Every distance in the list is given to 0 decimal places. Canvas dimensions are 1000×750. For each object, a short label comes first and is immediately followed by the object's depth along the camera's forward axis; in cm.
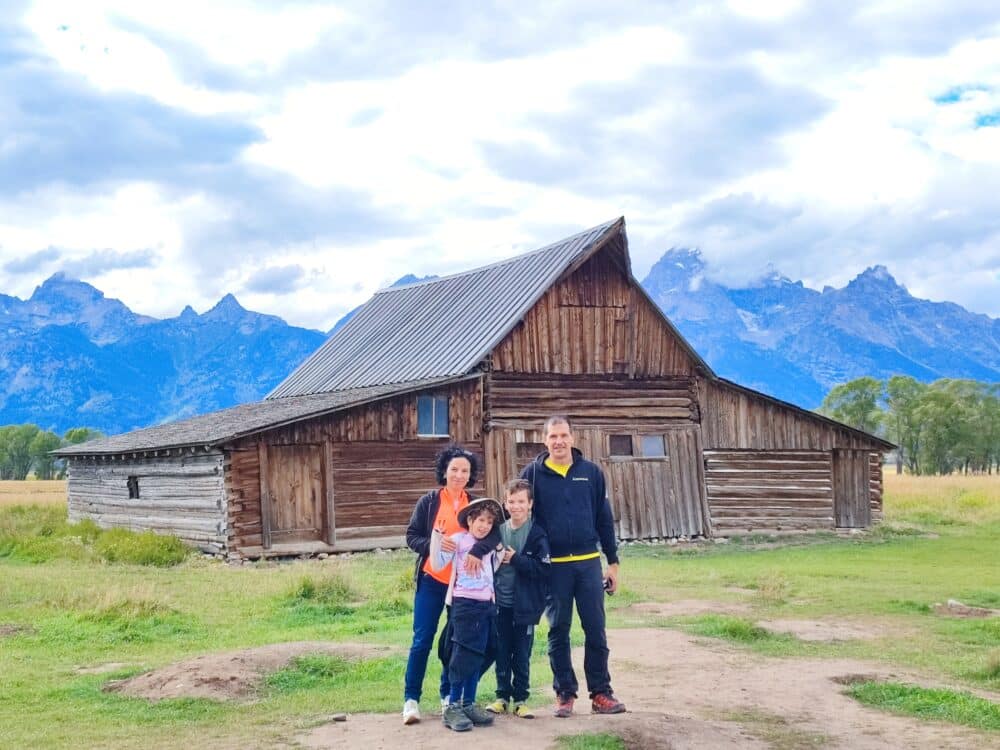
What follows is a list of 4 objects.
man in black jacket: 797
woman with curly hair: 763
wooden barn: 2292
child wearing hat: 762
